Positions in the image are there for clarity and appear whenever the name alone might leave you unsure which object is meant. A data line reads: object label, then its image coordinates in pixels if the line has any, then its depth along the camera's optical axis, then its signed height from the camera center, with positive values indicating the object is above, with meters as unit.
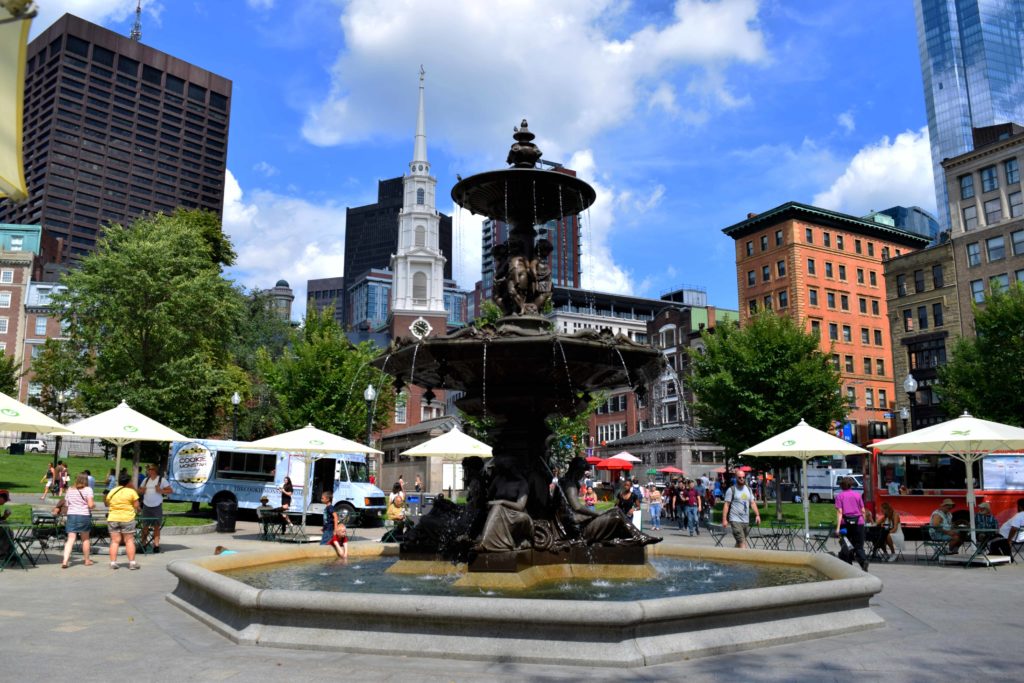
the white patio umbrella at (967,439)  16.56 +0.97
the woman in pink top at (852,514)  14.11 -0.56
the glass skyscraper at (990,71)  197.38 +104.63
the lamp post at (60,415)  46.98 +4.60
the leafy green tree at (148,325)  35.31 +7.40
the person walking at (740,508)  16.89 -0.52
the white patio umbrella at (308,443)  20.97 +1.12
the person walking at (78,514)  14.01 -0.54
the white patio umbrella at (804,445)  19.42 +0.98
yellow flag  3.75 +1.93
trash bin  23.48 -0.95
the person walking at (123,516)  13.97 -0.57
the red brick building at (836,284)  67.00 +17.70
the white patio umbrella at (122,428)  17.73 +1.31
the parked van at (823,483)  49.72 +0.06
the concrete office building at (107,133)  149.75 +72.07
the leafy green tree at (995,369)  35.56 +5.34
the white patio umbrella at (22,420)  14.45 +1.22
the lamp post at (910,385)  26.98 +3.47
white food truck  29.97 +0.43
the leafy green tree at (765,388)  36.84 +4.57
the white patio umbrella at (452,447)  25.67 +1.23
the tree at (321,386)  45.25 +5.76
